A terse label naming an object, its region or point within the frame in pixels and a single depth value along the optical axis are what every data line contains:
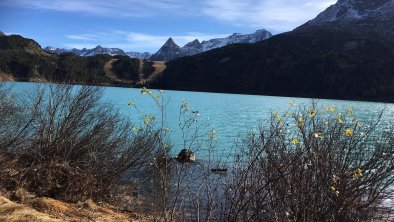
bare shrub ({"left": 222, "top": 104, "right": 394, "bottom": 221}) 7.49
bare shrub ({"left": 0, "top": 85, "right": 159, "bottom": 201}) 12.64
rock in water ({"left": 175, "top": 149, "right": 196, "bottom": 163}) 26.09
